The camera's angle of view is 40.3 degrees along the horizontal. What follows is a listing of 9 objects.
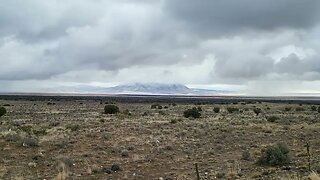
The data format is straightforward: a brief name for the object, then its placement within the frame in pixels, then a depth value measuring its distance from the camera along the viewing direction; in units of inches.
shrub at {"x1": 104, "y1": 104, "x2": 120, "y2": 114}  2404.0
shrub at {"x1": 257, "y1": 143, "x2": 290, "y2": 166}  812.0
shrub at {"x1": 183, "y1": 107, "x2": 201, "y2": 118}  2099.7
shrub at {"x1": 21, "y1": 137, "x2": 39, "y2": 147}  1061.1
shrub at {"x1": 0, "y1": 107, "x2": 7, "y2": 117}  2047.4
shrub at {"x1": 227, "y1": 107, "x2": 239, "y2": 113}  2673.7
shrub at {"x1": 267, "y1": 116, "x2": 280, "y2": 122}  1867.4
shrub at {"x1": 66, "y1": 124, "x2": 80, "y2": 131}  1405.6
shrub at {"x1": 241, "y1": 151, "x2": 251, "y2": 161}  880.9
